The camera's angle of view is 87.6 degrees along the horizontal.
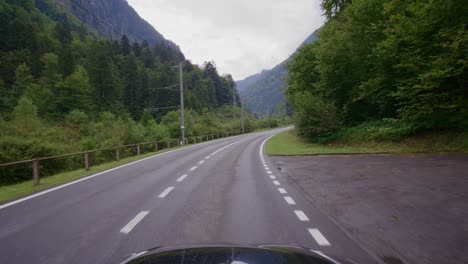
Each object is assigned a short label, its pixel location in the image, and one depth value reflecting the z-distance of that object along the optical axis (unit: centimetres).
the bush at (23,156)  1057
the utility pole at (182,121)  2758
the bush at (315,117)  2014
